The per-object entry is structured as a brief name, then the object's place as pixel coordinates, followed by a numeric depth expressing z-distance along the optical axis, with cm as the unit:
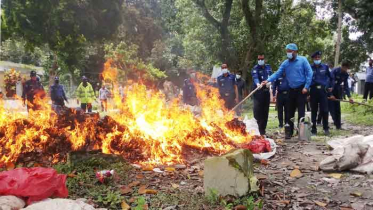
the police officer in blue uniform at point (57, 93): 1294
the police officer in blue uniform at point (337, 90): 949
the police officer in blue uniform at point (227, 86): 1133
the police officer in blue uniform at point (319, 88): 852
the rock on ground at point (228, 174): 407
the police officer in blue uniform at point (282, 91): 818
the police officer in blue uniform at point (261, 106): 859
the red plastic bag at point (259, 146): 627
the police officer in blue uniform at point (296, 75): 781
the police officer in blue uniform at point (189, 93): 1571
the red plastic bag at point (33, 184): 365
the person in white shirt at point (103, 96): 1825
